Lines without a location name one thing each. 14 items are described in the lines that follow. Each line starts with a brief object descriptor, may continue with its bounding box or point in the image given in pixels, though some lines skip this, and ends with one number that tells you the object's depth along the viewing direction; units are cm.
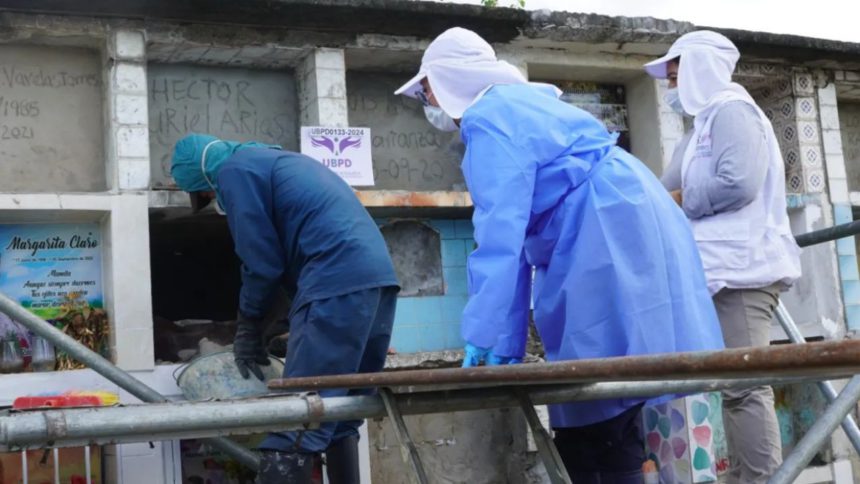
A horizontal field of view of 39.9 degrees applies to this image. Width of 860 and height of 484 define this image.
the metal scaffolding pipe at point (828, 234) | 505
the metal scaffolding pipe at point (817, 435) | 301
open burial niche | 639
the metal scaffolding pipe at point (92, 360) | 495
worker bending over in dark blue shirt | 434
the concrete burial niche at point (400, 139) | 727
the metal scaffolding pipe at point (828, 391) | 436
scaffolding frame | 178
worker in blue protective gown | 332
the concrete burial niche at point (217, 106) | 664
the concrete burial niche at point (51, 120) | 618
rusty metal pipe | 164
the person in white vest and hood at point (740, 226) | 407
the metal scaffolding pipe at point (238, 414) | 242
